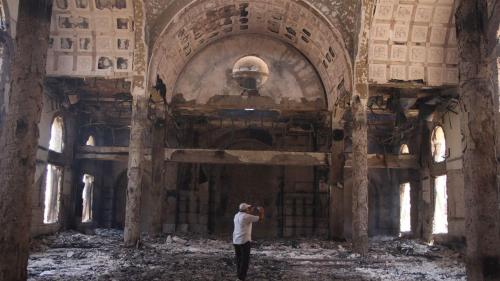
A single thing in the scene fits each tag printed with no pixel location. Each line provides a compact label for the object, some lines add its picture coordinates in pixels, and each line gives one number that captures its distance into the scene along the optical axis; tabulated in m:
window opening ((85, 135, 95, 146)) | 21.28
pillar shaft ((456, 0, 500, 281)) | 6.65
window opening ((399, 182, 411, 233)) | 20.65
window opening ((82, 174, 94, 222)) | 20.86
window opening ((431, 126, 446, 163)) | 16.83
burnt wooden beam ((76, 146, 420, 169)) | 16.45
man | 9.09
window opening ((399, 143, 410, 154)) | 20.34
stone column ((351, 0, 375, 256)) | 13.88
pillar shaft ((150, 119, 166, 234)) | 16.73
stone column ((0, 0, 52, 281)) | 6.46
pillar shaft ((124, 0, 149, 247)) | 13.92
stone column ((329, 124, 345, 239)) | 17.02
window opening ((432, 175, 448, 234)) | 16.50
